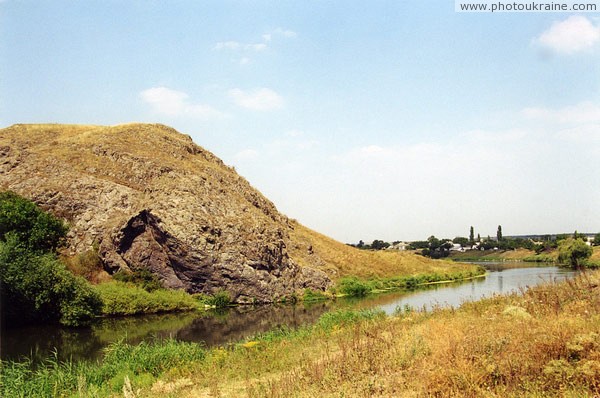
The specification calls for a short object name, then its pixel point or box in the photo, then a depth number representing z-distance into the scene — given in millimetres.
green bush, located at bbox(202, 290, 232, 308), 48125
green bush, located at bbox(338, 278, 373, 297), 58219
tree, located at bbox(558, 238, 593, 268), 82125
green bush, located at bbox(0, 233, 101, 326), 33969
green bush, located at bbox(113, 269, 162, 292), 47594
